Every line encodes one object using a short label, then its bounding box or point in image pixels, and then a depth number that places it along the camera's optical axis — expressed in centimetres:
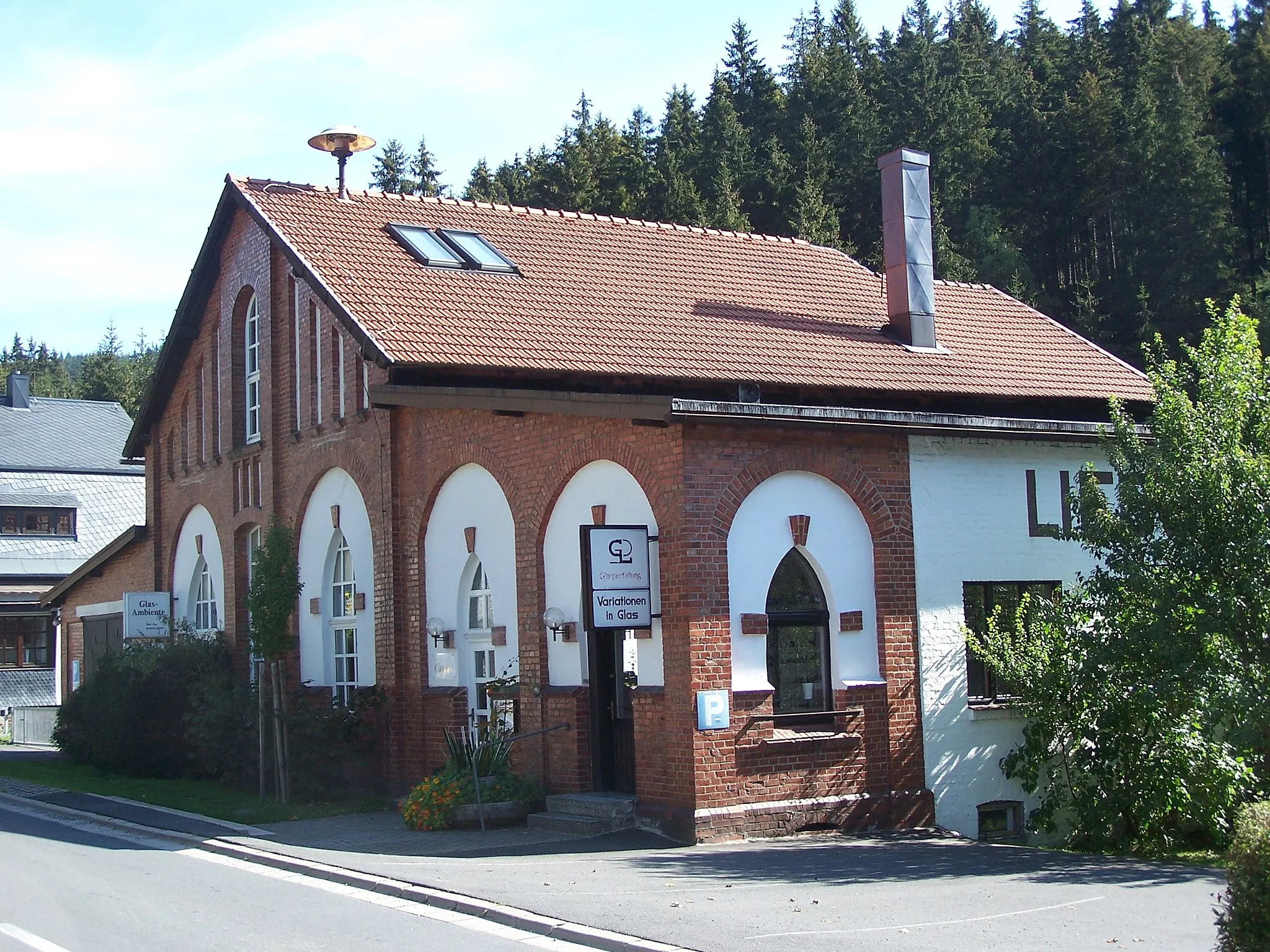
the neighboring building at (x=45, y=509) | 4381
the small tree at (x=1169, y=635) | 1359
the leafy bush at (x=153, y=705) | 2373
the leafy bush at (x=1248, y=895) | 704
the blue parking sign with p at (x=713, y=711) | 1470
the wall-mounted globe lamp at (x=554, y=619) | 1675
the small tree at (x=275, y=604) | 1928
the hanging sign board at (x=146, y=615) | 2650
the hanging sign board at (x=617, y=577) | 1485
